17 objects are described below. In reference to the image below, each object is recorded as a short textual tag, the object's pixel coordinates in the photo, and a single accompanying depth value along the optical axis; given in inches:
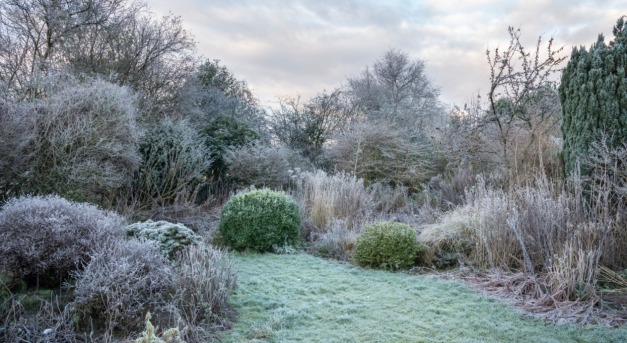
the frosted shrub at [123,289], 124.8
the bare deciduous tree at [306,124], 524.1
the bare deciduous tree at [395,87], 610.9
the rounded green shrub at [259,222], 243.9
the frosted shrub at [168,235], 184.2
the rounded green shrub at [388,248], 211.3
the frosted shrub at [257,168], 368.5
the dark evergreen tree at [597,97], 200.5
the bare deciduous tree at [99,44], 346.9
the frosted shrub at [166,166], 308.3
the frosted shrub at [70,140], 217.9
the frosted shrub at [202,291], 131.3
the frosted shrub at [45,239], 138.6
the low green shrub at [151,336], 78.2
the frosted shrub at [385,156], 426.0
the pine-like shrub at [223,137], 391.2
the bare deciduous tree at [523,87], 299.1
